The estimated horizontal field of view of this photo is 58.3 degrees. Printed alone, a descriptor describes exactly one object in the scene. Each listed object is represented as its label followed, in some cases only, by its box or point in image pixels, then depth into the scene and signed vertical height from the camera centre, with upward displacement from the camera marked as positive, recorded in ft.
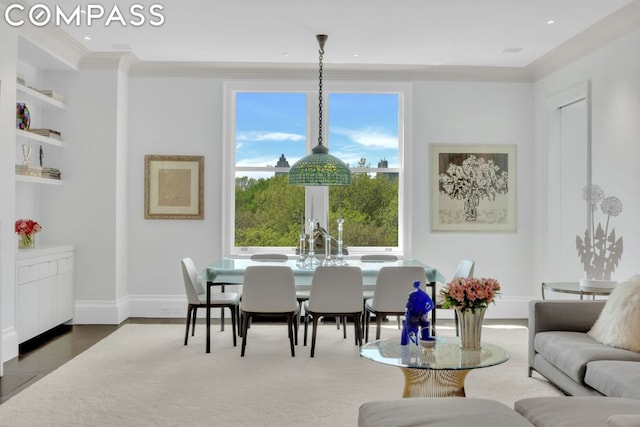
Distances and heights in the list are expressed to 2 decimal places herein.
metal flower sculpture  15.96 -0.63
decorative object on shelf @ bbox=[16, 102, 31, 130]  17.68 +3.12
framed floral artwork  21.93 +1.11
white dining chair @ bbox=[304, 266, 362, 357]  15.64 -2.03
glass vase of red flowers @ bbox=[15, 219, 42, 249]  17.60 -0.43
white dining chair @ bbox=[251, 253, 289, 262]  19.15 -1.32
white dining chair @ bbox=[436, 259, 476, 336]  16.99 -1.55
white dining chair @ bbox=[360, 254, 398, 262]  19.25 -1.30
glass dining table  16.10 -1.59
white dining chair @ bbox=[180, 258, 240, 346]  16.69 -2.40
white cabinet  16.31 -2.25
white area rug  11.07 -3.80
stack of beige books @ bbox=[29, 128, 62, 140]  18.71 +2.80
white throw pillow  11.21 -1.99
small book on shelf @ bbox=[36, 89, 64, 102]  19.12 +4.17
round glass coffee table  9.62 -2.42
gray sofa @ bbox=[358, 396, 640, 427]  7.02 -2.47
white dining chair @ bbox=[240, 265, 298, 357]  15.52 -2.05
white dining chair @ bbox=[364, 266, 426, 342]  15.89 -1.91
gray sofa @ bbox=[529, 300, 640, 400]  9.70 -2.56
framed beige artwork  21.57 +1.17
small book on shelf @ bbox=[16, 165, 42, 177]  17.21 +1.44
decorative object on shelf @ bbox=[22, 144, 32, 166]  18.31 +2.03
